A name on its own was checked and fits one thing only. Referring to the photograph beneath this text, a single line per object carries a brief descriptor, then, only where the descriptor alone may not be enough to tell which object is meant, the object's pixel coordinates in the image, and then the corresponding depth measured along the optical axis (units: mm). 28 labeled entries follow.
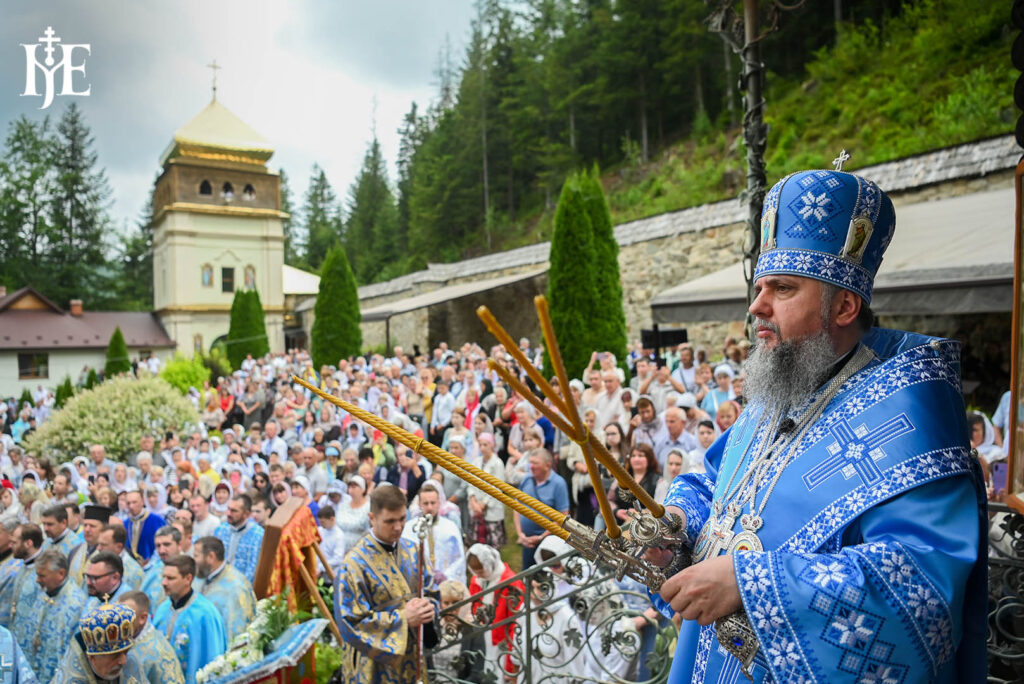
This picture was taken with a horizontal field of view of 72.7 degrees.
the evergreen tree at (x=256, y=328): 31672
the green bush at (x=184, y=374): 20547
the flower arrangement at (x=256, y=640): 3846
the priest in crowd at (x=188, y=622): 4418
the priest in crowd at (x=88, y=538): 6273
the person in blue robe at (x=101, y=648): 3330
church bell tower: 36375
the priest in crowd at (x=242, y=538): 6395
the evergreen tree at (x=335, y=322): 24062
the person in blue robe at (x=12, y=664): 3631
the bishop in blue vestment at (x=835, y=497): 1408
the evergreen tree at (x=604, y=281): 12875
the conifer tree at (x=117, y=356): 27203
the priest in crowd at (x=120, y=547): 5852
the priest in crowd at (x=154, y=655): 3539
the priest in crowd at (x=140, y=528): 7785
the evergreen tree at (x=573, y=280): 12688
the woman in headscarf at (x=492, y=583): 4450
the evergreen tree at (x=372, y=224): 52594
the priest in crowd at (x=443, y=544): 5961
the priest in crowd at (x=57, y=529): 6695
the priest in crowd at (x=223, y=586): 4988
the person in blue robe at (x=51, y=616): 5062
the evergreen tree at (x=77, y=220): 45156
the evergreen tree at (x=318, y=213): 63781
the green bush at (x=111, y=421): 13289
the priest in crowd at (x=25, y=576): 5398
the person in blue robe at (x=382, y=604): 3697
